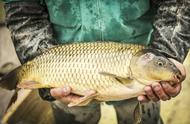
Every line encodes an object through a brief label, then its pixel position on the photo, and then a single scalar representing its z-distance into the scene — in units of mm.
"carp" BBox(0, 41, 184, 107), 1167
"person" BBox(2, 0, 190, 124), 1294
